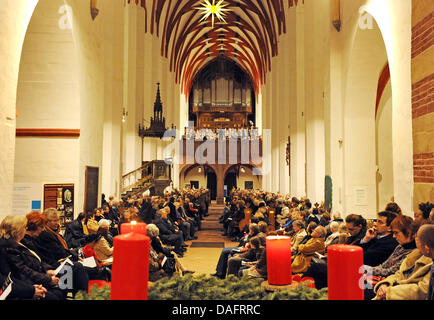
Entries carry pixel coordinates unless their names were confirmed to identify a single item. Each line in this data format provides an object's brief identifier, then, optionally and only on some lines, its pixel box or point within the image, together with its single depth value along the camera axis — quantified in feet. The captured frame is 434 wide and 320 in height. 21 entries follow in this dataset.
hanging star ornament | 86.28
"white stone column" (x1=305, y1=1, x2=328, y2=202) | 38.50
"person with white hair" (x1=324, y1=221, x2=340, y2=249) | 17.03
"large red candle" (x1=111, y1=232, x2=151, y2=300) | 4.15
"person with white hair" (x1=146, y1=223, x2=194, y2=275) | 19.27
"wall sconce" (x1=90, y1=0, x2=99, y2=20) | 26.03
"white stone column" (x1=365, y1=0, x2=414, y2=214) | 16.96
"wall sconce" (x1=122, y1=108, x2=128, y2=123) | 50.34
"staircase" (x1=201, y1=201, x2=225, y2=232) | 48.29
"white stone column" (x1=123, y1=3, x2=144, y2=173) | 53.06
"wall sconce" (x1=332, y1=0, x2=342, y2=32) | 28.27
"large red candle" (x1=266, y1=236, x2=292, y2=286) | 5.98
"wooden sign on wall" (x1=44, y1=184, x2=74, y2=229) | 22.90
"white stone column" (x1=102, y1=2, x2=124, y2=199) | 37.58
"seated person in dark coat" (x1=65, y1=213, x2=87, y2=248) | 20.45
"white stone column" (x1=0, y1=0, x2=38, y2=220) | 15.38
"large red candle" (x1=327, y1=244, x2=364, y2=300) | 4.50
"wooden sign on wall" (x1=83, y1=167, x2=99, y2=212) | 25.27
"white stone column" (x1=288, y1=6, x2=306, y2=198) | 48.24
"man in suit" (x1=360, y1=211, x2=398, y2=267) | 12.44
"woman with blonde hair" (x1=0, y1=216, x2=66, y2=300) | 10.71
